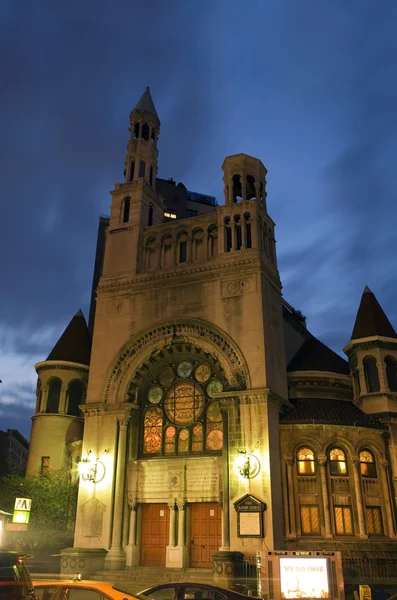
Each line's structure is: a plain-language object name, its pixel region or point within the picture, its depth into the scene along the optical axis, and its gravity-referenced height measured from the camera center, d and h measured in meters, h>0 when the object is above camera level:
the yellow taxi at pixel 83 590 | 10.55 -0.69
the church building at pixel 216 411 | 25.73 +7.04
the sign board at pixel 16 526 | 16.83 +0.73
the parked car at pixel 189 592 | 12.13 -0.82
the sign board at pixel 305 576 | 11.95 -0.44
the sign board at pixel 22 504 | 18.20 +1.46
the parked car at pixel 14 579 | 8.34 -0.40
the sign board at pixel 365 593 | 14.91 -0.96
